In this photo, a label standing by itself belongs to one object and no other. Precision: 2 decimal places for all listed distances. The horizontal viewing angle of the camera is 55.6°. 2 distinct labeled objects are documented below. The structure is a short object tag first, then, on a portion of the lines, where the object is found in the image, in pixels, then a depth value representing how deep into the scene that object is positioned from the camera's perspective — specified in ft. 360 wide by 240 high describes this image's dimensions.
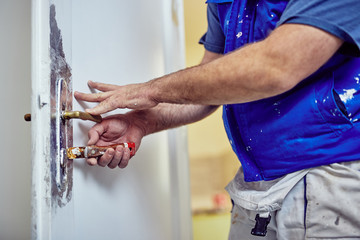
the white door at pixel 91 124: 1.67
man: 2.00
